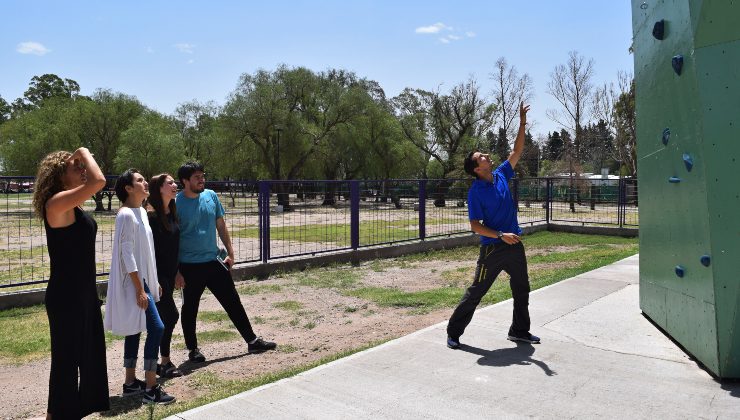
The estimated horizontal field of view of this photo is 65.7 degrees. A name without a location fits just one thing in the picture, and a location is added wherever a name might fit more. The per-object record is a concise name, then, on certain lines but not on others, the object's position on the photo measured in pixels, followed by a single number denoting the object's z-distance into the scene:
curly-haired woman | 3.43
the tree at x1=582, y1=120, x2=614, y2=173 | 45.78
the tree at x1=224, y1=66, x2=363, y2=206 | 40.34
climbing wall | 3.87
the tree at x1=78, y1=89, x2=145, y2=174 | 39.88
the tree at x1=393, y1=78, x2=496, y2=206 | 45.06
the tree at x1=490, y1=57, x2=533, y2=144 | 46.12
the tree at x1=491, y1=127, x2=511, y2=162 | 47.87
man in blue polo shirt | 5.12
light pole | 40.76
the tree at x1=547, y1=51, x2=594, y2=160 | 42.00
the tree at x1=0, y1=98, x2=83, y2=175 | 36.91
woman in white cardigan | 4.02
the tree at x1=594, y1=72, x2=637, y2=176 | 40.03
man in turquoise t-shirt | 5.31
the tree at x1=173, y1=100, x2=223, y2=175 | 57.96
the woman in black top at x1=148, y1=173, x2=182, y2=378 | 4.89
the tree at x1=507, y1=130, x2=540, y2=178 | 49.59
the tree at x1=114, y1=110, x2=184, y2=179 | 36.81
